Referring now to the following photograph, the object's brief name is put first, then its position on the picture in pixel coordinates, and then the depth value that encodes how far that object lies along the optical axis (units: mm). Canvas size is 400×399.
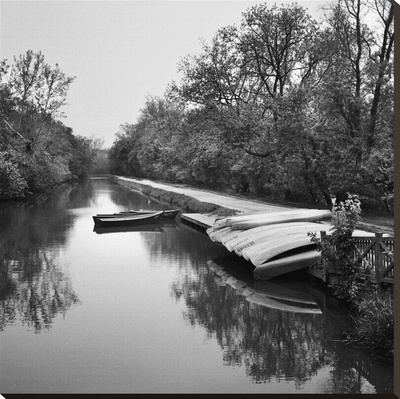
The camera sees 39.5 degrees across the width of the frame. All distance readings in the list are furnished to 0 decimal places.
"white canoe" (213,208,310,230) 12609
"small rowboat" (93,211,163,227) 18797
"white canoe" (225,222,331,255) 10914
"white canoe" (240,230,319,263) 10195
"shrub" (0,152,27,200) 24670
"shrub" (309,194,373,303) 7980
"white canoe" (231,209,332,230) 12211
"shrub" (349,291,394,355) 6082
